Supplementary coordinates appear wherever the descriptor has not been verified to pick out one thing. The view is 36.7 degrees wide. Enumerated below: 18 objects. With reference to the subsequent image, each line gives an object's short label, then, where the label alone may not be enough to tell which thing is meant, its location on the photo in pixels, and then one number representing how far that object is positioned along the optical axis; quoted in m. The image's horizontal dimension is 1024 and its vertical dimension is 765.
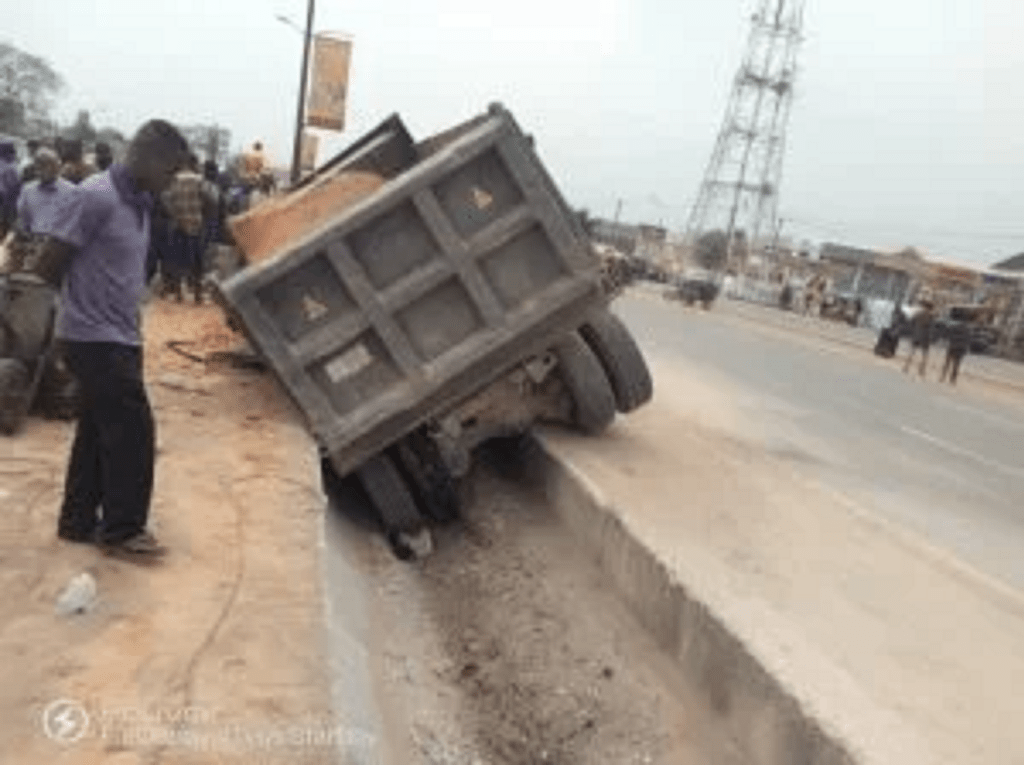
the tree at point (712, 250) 88.50
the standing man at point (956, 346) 32.62
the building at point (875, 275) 71.69
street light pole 34.84
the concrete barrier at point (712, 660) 6.25
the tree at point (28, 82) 80.88
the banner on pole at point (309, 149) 35.28
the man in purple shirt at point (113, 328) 6.59
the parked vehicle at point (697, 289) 54.75
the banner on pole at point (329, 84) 27.83
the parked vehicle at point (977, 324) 44.12
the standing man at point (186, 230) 17.19
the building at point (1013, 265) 74.25
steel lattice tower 85.00
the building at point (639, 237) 95.06
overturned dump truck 9.77
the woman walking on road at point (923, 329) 33.66
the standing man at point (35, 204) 12.10
